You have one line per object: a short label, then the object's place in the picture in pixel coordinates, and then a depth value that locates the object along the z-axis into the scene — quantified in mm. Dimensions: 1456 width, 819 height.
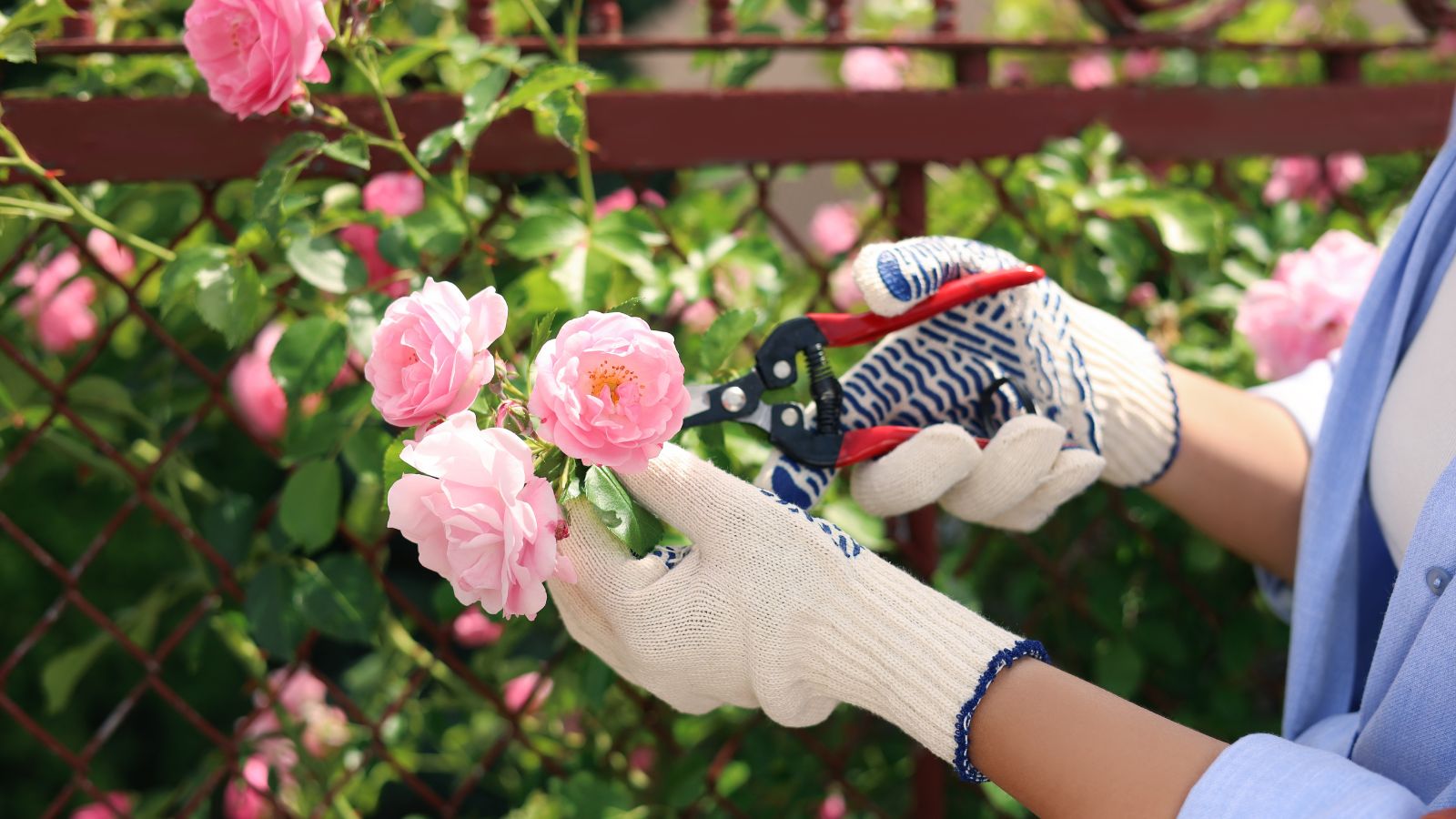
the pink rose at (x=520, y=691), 1807
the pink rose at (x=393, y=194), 1364
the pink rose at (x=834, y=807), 1991
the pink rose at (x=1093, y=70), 2656
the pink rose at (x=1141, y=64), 2660
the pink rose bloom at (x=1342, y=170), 1897
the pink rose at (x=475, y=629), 1768
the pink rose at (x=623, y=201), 1477
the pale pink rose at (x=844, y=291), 1816
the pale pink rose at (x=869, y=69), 2223
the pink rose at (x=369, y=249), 1348
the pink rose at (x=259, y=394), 1541
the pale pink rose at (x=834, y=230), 2115
